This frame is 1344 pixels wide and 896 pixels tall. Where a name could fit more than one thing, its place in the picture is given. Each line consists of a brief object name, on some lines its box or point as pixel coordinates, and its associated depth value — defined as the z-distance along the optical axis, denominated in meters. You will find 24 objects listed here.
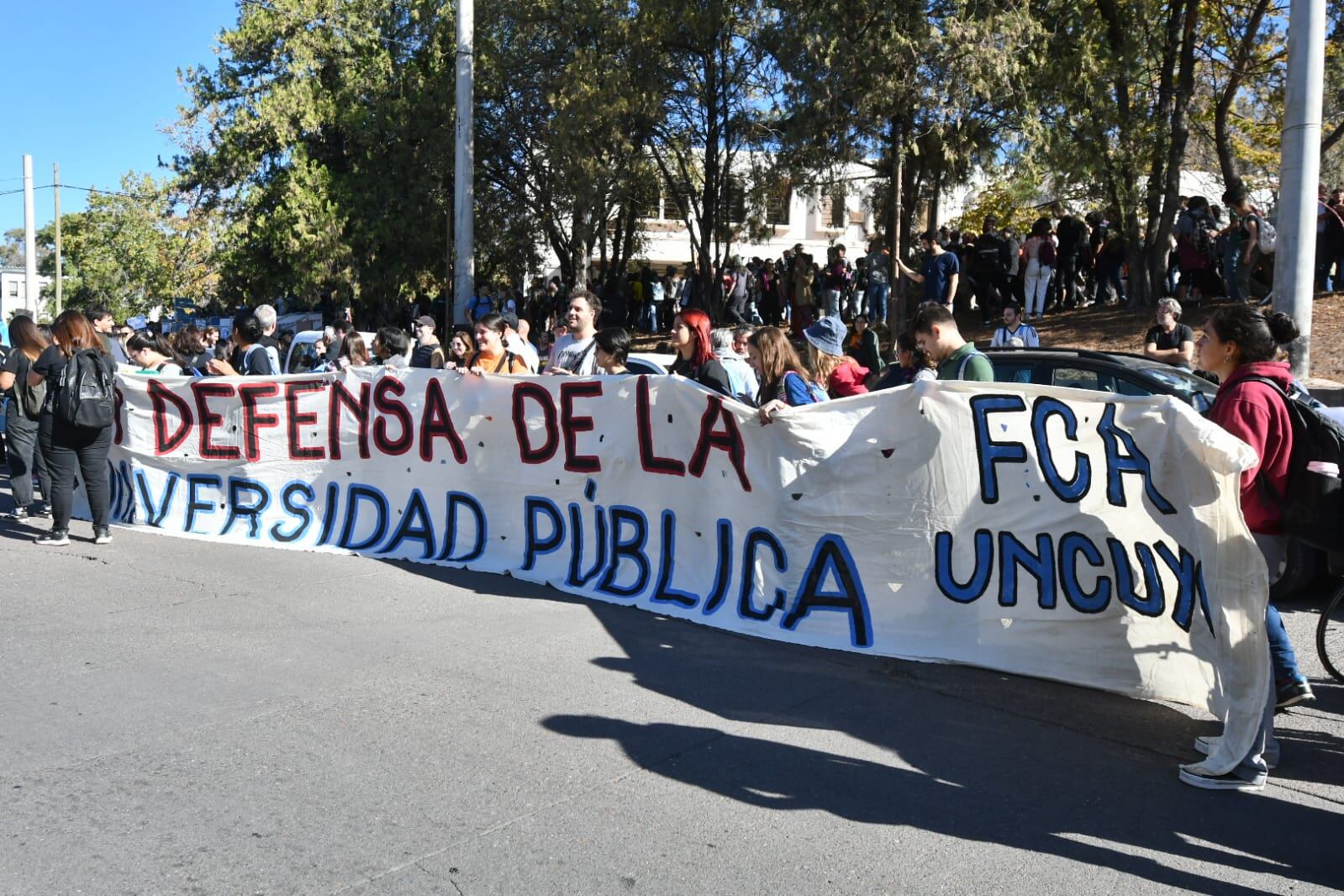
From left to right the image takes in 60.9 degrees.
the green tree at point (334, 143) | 26.39
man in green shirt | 6.29
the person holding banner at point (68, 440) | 8.31
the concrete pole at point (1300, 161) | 10.16
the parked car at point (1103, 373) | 8.23
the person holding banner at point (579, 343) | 8.94
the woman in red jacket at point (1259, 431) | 4.39
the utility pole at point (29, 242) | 32.75
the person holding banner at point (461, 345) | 10.41
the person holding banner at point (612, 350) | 8.24
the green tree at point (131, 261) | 50.16
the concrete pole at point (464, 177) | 17.55
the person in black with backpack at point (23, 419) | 9.47
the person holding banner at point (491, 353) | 8.72
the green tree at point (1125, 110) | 17.77
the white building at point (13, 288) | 68.28
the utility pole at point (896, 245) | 17.83
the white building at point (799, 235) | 47.81
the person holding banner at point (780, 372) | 6.85
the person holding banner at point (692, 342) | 7.77
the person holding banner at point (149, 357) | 10.54
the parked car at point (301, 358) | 12.86
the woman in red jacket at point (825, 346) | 7.12
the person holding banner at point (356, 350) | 10.62
